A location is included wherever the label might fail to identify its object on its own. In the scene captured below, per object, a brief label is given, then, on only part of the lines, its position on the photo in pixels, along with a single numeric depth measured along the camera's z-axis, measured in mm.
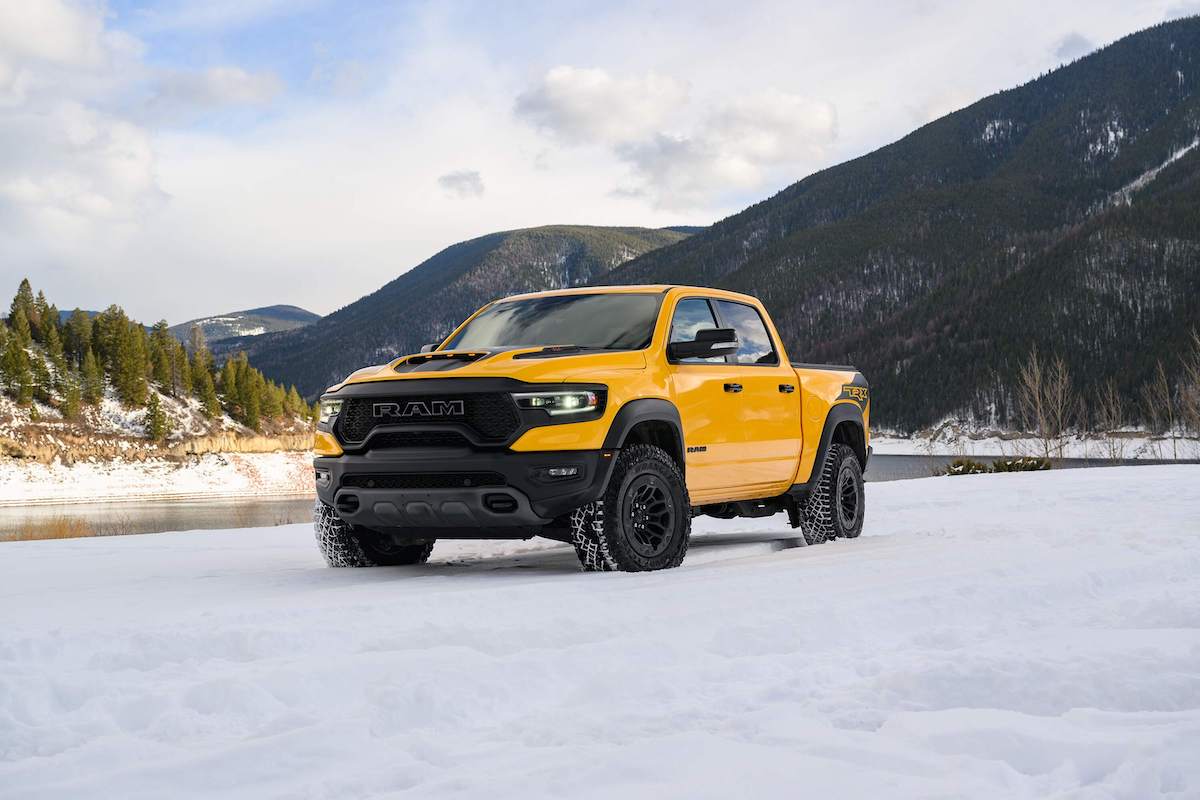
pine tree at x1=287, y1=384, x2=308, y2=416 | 121438
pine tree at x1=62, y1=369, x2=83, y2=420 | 84062
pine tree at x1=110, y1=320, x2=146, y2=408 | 90562
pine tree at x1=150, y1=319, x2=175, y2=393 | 99812
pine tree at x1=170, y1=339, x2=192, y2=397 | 100188
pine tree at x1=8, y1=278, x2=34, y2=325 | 95875
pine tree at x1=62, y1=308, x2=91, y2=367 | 95250
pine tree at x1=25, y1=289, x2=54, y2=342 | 95188
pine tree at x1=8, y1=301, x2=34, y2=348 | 88850
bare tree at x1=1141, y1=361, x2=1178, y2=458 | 105000
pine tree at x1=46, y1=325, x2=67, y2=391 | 87375
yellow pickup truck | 6535
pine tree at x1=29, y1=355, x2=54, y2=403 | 84062
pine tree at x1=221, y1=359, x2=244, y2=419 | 106812
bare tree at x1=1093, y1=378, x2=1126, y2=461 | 97850
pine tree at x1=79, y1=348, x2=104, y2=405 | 86500
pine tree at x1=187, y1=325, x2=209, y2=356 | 113025
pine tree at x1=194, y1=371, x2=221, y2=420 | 100625
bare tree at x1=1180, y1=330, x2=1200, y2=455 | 58769
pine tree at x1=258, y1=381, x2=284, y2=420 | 112844
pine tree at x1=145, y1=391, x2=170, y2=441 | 87625
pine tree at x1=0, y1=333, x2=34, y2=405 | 81438
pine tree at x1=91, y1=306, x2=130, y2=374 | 93812
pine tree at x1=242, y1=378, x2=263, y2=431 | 106312
